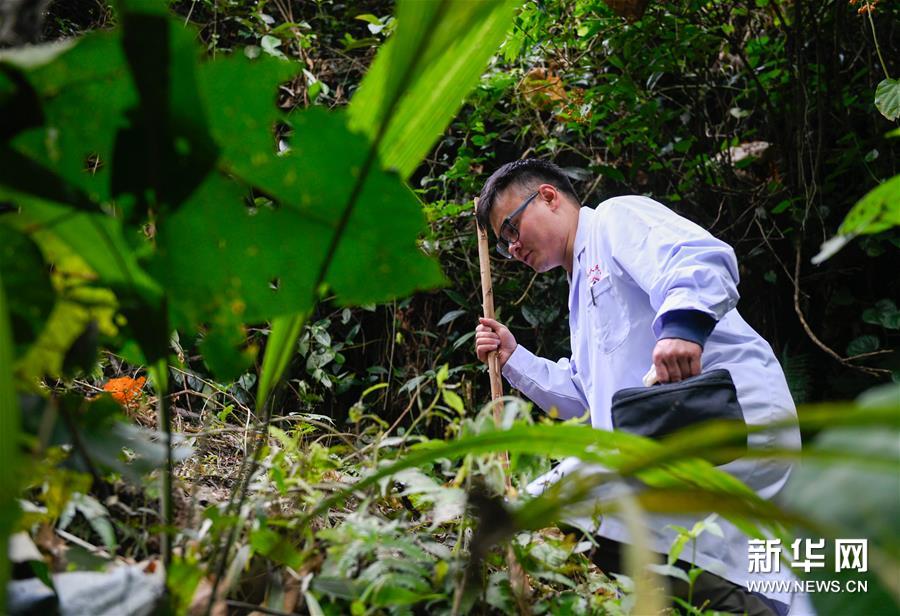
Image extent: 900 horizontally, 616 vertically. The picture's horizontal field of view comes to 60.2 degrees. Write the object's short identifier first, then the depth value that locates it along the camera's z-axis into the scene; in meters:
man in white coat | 1.74
